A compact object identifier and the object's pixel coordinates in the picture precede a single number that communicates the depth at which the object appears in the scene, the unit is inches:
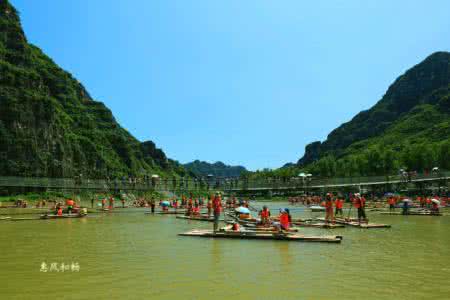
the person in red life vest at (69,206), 1983.3
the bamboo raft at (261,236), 950.2
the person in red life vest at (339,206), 1873.4
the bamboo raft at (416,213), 1974.7
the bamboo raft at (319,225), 1368.1
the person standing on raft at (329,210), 1353.3
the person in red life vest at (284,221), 1107.3
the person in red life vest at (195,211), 2082.3
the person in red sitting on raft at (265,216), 1258.1
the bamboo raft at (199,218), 1809.4
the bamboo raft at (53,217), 1701.3
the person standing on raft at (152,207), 2546.8
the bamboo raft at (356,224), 1326.3
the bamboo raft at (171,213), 2400.1
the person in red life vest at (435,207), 1992.5
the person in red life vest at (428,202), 2434.1
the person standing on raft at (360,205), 1349.2
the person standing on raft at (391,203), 2295.3
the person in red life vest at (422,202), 2630.4
